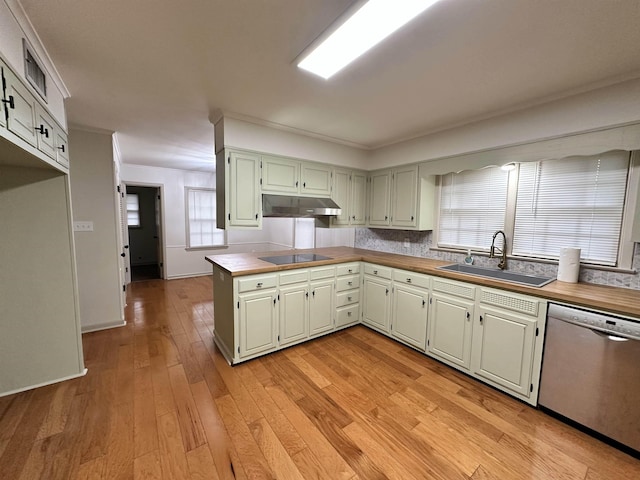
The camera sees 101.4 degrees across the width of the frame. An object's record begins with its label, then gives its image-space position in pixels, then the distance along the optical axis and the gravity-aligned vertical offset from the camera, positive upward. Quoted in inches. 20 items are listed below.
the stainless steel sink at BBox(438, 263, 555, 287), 90.0 -19.6
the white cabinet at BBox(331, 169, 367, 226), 145.5 +14.3
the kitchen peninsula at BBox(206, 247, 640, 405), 80.9 -33.9
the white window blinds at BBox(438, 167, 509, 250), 111.4 +7.5
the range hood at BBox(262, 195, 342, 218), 116.6 +6.1
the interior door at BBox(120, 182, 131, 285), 188.9 -4.8
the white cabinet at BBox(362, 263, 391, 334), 125.1 -37.5
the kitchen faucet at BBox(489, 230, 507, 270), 106.8 -11.2
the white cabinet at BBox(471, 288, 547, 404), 79.9 -38.2
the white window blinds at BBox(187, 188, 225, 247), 238.4 -2.1
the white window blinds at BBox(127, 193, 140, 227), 281.0 +7.7
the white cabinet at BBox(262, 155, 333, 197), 119.2 +20.9
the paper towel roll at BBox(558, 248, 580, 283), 86.3 -13.0
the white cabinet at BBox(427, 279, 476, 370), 95.9 -38.0
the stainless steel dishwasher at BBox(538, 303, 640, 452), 64.9 -39.0
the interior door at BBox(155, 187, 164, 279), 224.7 -9.8
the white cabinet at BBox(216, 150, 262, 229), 108.3 +12.0
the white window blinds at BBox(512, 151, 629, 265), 85.2 +6.8
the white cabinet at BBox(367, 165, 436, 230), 129.7 +12.3
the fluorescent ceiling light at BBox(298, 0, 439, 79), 47.0 +39.3
